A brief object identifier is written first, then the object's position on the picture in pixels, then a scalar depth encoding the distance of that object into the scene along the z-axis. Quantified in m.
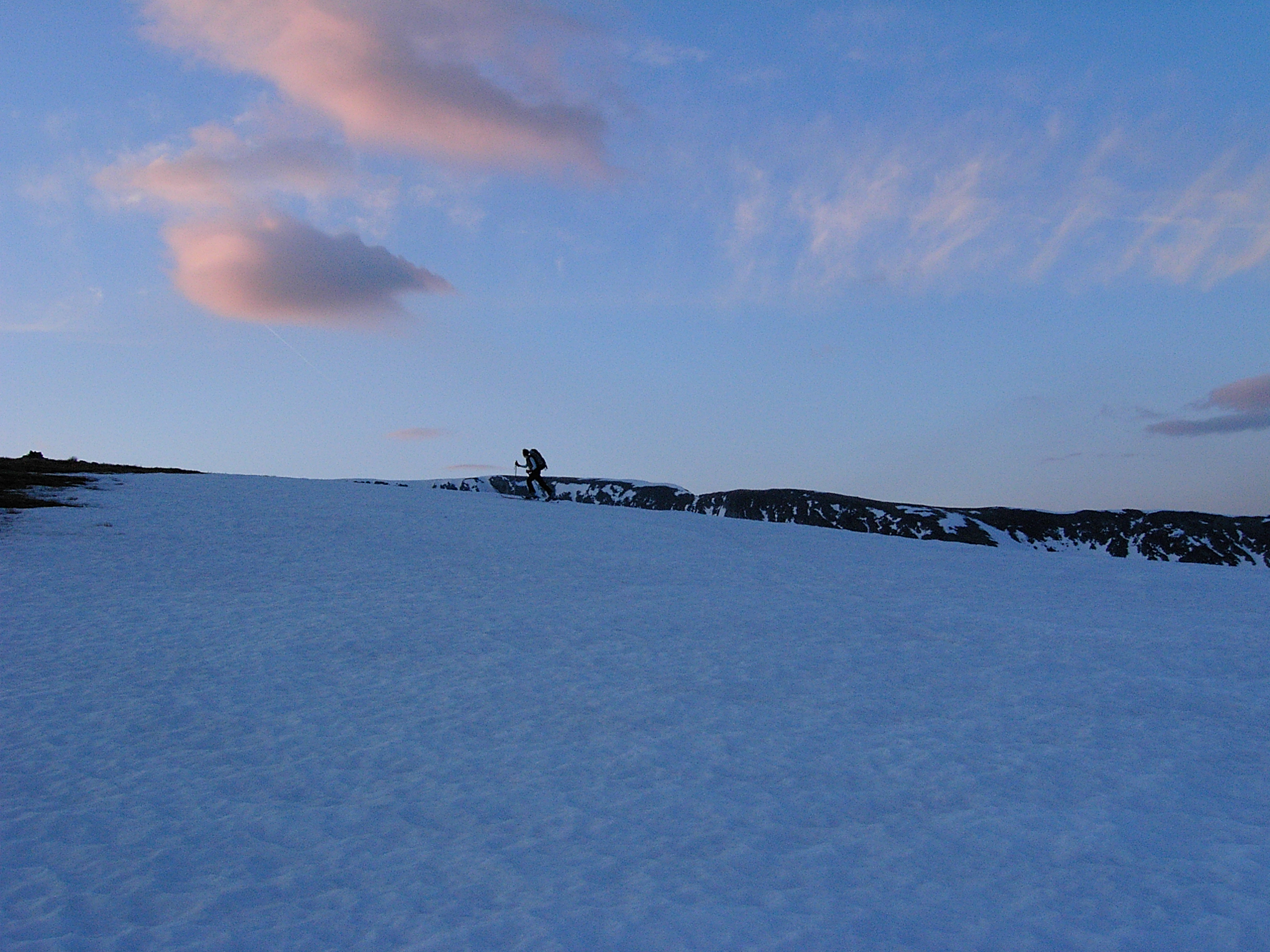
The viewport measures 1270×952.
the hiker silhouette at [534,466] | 31.62
